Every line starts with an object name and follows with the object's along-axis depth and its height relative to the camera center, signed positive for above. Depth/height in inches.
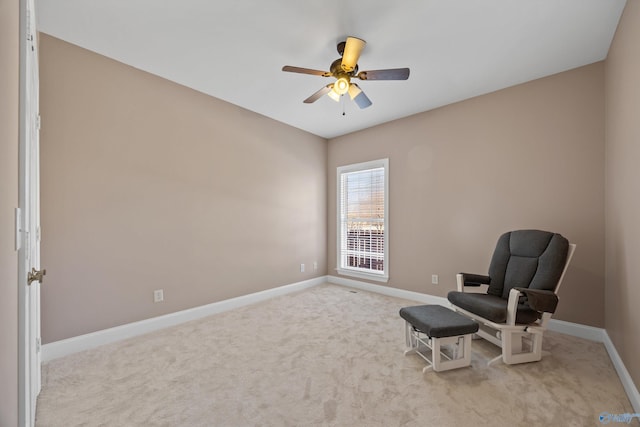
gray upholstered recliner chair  89.3 -28.7
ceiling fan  86.8 +47.3
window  177.5 -5.5
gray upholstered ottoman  83.0 -36.4
